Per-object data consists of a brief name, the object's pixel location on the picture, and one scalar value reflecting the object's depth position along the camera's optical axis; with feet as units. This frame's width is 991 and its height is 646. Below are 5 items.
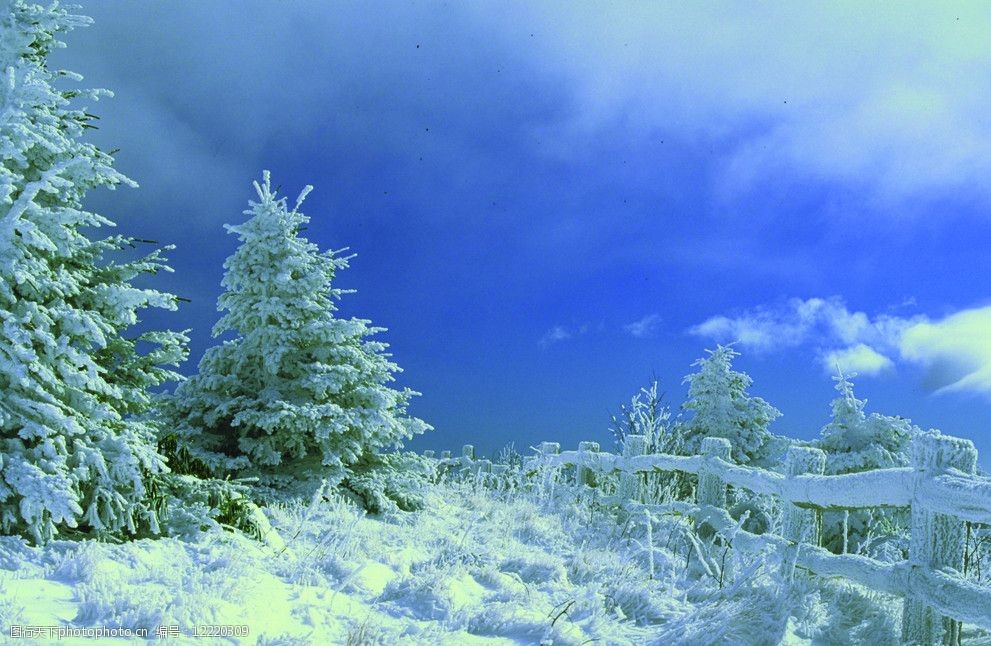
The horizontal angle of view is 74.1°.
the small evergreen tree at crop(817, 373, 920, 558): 38.37
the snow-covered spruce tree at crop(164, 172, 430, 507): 27.25
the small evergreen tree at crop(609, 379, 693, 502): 37.06
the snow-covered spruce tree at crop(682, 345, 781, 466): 52.80
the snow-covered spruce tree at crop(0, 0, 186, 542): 16.72
